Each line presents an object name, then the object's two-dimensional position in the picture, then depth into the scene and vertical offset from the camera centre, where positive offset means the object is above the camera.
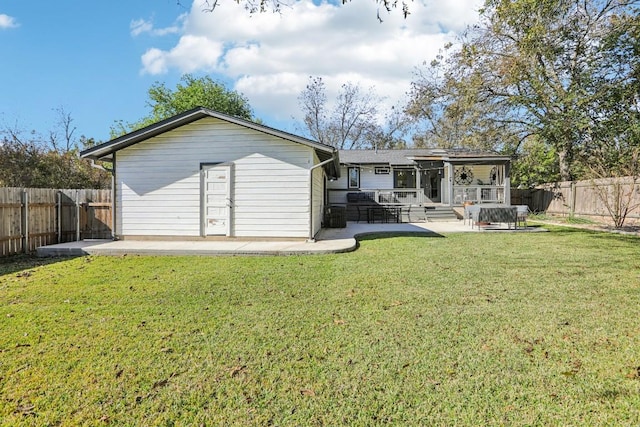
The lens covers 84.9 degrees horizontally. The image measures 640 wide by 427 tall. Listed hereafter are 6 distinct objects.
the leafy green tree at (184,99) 32.25 +10.33
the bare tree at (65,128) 21.90 +5.11
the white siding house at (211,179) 9.70 +0.83
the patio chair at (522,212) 12.95 -0.16
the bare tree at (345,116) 34.81 +9.34
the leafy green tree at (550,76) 16.36 +6.97
